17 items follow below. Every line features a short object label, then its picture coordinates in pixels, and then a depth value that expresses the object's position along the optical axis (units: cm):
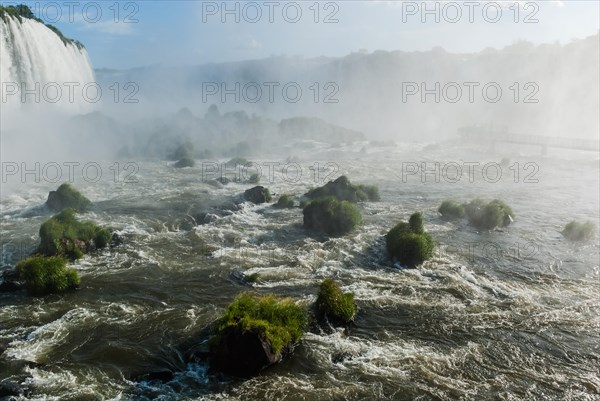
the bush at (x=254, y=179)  3723
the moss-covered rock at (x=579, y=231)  2512
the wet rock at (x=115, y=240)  2108
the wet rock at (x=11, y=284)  1595
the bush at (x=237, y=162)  4550
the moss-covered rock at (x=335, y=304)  1455
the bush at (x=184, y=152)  4860
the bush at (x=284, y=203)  2905
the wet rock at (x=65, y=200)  2653
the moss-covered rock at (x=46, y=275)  1569
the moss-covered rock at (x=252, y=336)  1176
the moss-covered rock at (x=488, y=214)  2620
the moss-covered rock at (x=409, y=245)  1950
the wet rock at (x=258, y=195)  3005
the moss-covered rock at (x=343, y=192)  3014
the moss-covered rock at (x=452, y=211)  2775
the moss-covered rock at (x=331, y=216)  2395
